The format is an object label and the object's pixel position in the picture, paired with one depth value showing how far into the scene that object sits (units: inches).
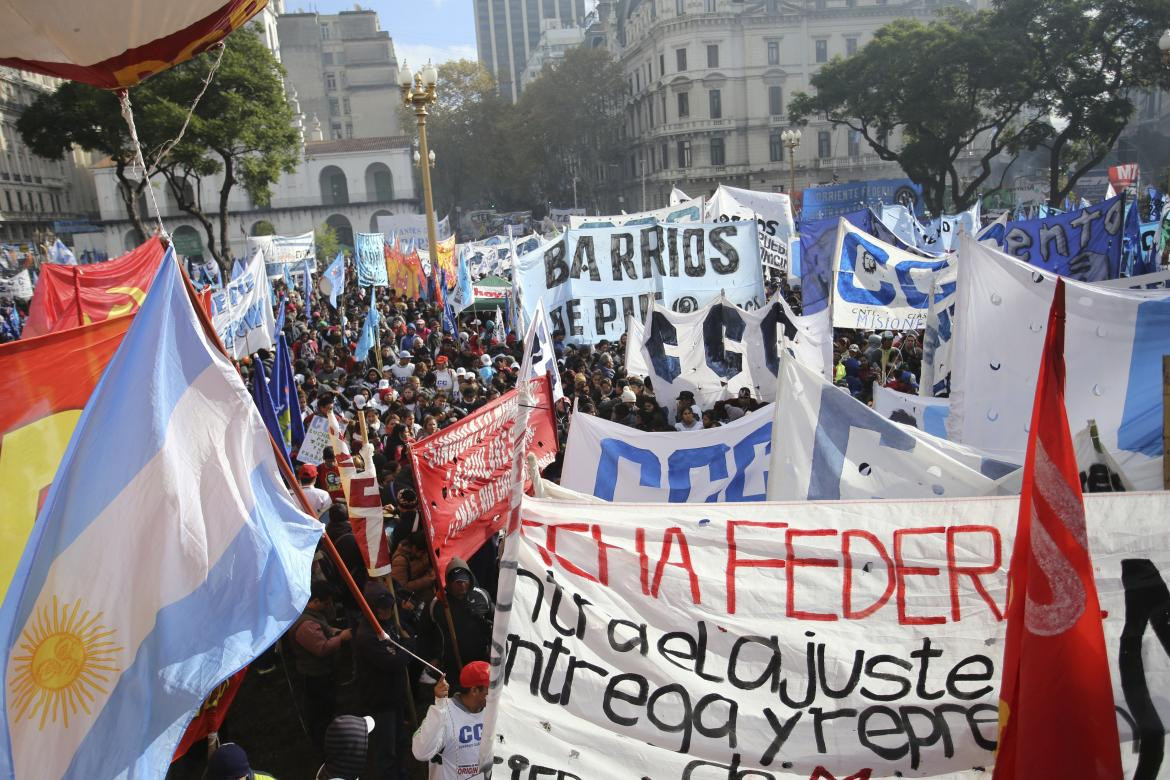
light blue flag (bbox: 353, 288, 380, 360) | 544.1
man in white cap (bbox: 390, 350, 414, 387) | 501.5
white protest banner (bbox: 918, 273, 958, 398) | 318.0
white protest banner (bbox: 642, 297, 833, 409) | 393.4
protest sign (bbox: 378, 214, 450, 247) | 1263.5
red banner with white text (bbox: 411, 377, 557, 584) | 237.1
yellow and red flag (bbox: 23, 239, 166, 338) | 348.5
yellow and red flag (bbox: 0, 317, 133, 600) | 172.1
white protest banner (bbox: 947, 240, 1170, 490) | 218.5
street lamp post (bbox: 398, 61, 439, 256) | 612.1
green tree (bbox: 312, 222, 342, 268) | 1875.0
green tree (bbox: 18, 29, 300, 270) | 1173.7
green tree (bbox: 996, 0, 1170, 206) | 1509.6
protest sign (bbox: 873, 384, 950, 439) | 278.1
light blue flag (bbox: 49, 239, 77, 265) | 972.6
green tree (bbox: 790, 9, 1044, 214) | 1619.1
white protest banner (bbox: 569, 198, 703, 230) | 621.6
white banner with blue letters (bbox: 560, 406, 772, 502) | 257.1
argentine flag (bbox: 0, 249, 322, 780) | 128.4
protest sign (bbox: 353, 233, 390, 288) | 946.1
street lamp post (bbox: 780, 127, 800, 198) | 1328.7
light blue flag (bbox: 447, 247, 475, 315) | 676.7
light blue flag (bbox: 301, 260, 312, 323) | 890.4
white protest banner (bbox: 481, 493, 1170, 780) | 121.3
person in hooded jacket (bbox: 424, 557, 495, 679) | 213.5
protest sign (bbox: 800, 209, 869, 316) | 526.2
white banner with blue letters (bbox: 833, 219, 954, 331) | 450.9
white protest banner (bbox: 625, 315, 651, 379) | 425.1
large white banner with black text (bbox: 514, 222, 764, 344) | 506.6
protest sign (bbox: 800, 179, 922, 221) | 1206.9
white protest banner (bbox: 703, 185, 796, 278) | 728.3
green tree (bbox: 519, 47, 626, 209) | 2778.1
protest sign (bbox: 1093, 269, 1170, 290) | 275.3
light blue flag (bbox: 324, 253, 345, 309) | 902.4
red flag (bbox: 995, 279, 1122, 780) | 111.4
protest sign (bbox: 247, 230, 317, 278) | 1081.4
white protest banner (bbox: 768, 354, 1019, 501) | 189.2
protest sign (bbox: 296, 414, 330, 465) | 338.6
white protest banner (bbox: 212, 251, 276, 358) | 521.3
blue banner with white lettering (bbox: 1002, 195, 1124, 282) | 446.3
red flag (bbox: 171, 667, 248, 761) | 154.1
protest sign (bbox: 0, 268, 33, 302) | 1019.9
